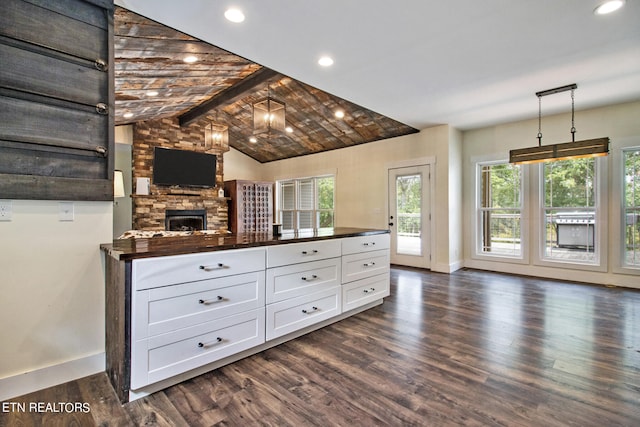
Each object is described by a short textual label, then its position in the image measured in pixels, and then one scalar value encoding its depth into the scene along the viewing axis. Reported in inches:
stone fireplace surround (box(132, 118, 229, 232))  263.3
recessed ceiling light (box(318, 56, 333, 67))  127.3
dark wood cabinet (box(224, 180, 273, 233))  318.7
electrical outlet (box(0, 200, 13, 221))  71.7
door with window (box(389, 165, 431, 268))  230.8
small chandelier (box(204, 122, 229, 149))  199.7
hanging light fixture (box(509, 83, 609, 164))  139.9
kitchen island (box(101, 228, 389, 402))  69.6
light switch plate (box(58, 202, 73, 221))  78.9
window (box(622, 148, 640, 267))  173.9
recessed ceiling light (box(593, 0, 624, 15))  89.6
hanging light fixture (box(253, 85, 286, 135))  152.5
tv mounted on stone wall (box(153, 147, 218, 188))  268.4
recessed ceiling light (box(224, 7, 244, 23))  96.0
